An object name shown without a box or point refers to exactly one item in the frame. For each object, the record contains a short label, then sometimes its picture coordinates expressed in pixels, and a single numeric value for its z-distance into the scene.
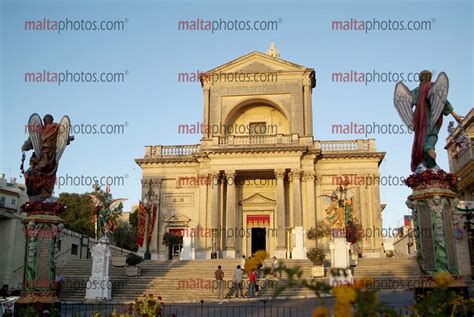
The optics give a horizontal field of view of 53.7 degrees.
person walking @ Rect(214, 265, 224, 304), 18.30
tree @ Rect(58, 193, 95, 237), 46.22
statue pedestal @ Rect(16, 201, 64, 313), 9.78
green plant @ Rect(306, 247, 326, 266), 22.56
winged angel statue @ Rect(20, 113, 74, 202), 10.39
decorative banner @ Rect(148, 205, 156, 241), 32.69
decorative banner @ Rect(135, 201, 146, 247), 31.29
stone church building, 31.37
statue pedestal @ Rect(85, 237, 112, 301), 19.03
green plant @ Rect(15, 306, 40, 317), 8.25
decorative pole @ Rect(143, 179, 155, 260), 27.83
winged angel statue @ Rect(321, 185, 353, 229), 21.89
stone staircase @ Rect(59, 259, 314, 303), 19.21
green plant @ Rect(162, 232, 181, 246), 31.98
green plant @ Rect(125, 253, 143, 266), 24.25
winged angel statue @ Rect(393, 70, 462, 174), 8.74
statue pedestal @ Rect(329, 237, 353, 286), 19.67
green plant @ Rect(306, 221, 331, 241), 29.52
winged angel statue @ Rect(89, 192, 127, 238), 21.14
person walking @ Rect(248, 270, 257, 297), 18.43
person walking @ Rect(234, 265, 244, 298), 18.97
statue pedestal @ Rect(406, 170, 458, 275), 8.28
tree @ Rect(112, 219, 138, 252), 53.31
